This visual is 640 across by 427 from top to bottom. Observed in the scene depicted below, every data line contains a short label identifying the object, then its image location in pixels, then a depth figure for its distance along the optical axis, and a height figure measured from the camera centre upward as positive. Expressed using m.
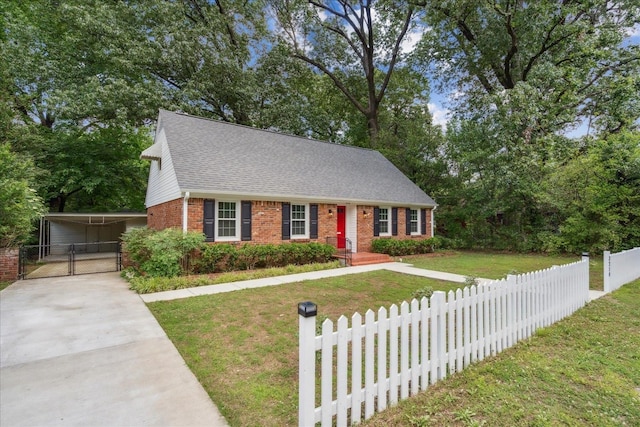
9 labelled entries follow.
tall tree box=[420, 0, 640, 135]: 13.85 +8.85
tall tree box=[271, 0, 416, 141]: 21.53 +14.04
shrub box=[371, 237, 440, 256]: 13.82 -1.48
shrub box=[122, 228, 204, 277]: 8.41 -0.99
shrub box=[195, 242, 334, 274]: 9.38 -1.41
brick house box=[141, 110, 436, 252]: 10.34 +1.07
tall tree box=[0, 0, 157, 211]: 14.90 +6.25
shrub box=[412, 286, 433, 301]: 5.09 -1.37
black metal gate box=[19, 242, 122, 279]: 10.12 -2.13
